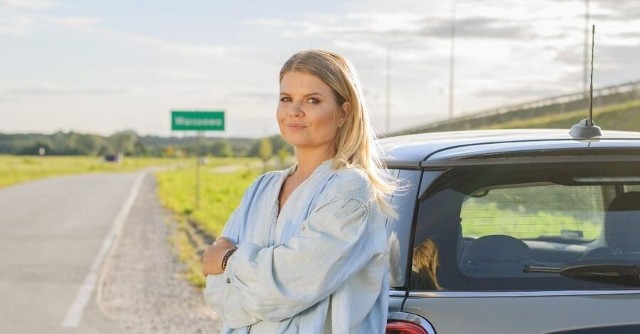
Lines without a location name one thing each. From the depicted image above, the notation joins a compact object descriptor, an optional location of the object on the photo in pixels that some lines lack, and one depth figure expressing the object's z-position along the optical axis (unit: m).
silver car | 3.28
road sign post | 28.72
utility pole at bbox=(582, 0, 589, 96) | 40.31
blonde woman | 2.99
